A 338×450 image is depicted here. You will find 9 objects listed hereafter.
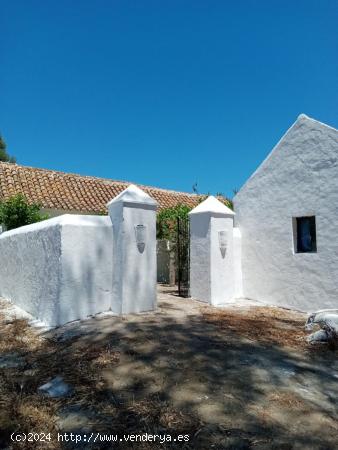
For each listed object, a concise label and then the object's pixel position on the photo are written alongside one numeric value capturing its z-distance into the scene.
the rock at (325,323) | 5.37
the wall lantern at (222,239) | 8.68
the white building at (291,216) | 7.68
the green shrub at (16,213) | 11.67
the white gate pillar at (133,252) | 6.49
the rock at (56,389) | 3.48
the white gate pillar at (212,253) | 8.57
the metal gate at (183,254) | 10.29
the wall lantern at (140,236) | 6.68
